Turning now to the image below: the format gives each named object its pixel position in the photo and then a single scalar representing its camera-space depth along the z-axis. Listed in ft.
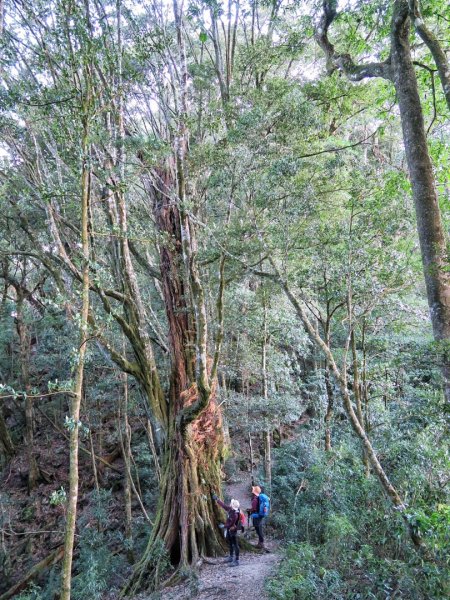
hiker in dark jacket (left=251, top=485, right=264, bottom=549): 25.04
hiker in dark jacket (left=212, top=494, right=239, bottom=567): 22.31
